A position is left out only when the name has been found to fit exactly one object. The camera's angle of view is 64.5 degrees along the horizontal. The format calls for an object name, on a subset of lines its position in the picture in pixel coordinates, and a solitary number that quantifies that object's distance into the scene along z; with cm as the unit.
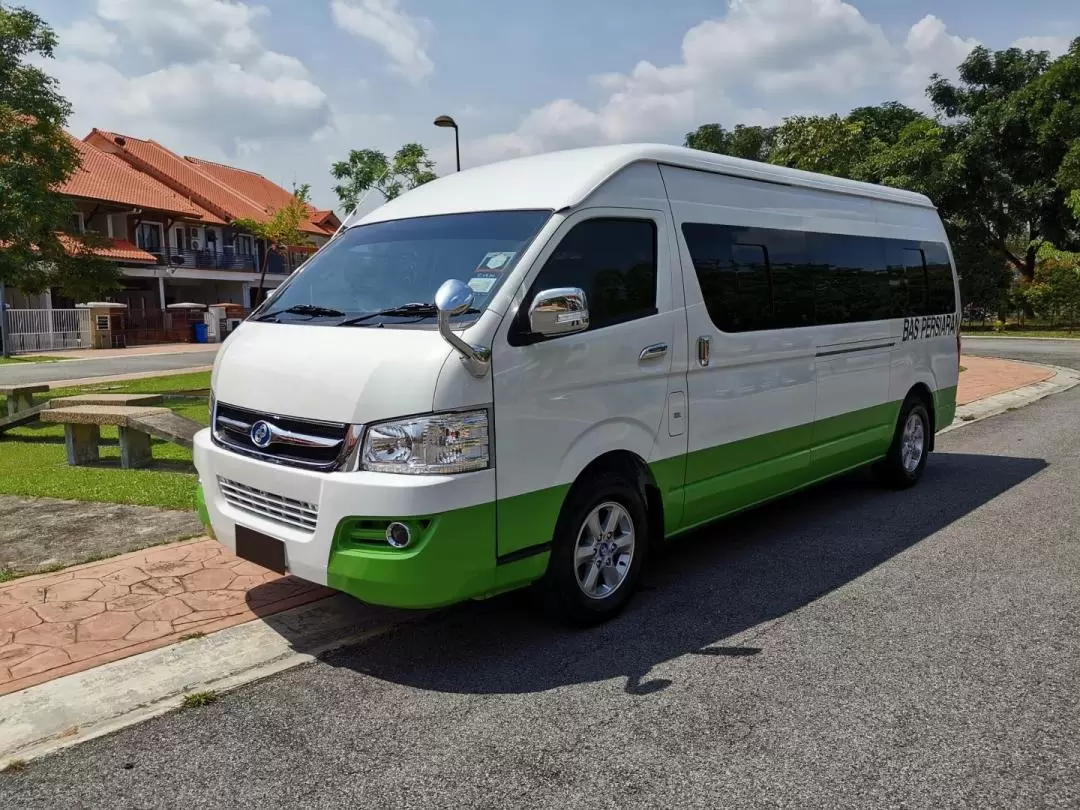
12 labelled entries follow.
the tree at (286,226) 4531
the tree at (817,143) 2781
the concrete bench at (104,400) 829
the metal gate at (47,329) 3078
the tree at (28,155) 1159
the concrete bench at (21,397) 1048
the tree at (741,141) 5197
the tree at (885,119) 3906
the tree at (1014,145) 3259
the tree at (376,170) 4103
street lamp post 2206
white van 363
